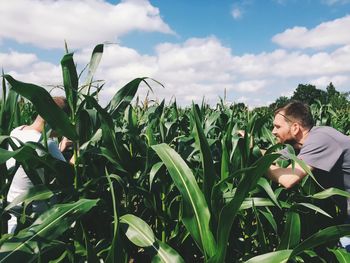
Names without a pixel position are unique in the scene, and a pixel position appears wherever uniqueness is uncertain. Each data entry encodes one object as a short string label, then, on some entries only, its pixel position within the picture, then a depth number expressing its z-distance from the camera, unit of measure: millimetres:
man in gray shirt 2362
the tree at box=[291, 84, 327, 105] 69375
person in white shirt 2160
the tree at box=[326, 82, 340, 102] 84312
